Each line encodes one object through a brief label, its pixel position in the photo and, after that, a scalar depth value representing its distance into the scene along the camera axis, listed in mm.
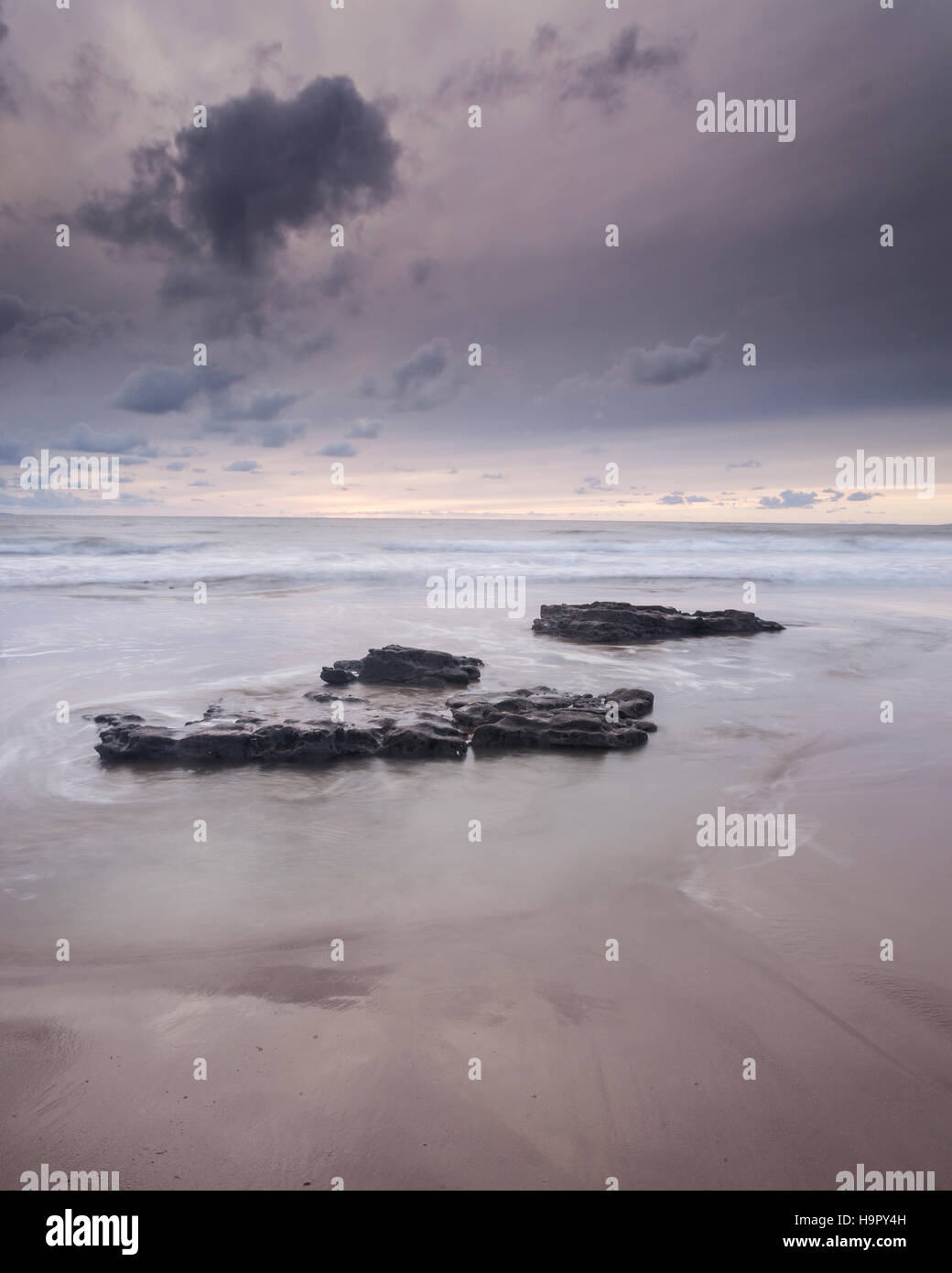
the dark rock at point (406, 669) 8773
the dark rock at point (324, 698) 7527
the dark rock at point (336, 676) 8742
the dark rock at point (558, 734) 6383
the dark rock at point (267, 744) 5980
